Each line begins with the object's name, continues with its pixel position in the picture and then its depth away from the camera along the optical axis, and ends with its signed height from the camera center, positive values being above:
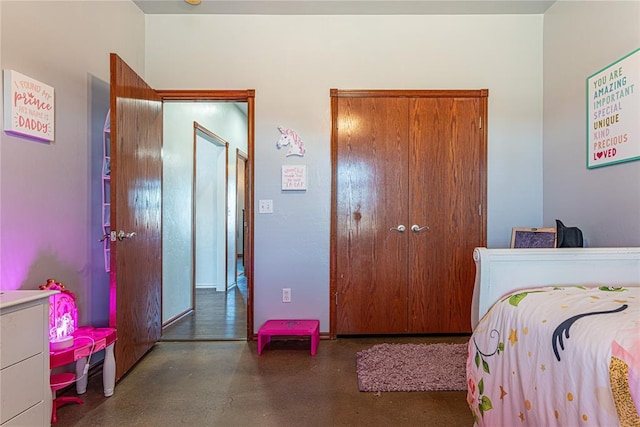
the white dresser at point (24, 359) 1.29 -0.56
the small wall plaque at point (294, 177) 2.90 +0.28
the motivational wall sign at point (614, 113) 2.07 +0.62
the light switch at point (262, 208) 2.92 +0.03
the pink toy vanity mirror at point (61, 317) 1.75 -0.54
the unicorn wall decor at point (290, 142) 2.90 +0.56
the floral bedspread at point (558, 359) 0.88 -0.43
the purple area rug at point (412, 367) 2.08 -0.99
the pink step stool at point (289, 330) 2.59 -0.85
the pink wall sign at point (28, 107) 1.68 +0.51
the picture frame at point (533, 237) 2.57 -0.18
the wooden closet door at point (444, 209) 2.92 +0.03
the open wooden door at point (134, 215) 2.11 -0.03
